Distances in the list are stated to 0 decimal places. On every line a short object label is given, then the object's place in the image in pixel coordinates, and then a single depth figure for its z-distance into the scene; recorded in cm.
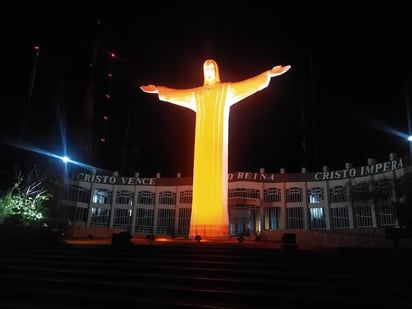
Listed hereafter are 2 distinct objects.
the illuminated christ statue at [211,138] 1716
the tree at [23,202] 1705
